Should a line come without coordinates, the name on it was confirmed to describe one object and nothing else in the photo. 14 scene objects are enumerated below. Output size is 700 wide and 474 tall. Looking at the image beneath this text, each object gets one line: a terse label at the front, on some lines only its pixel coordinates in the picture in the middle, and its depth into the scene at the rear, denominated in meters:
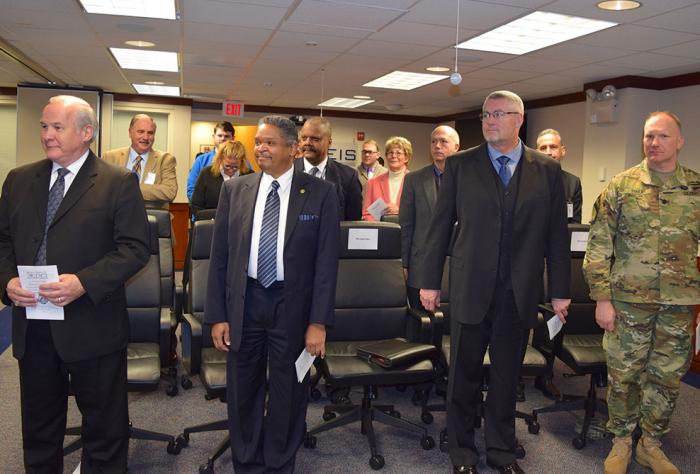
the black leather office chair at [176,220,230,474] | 2.76
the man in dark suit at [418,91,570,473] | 2.64
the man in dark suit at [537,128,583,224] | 4.44
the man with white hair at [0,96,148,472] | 2.20
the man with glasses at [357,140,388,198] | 6.12
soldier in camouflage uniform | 2.79
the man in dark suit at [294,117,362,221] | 3.91
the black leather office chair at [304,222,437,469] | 3.18
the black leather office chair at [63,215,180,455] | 2.94
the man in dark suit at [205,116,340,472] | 2.51
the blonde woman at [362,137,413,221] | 4.88
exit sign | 10.88
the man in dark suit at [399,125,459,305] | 3.65
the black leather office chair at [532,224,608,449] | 3.24
